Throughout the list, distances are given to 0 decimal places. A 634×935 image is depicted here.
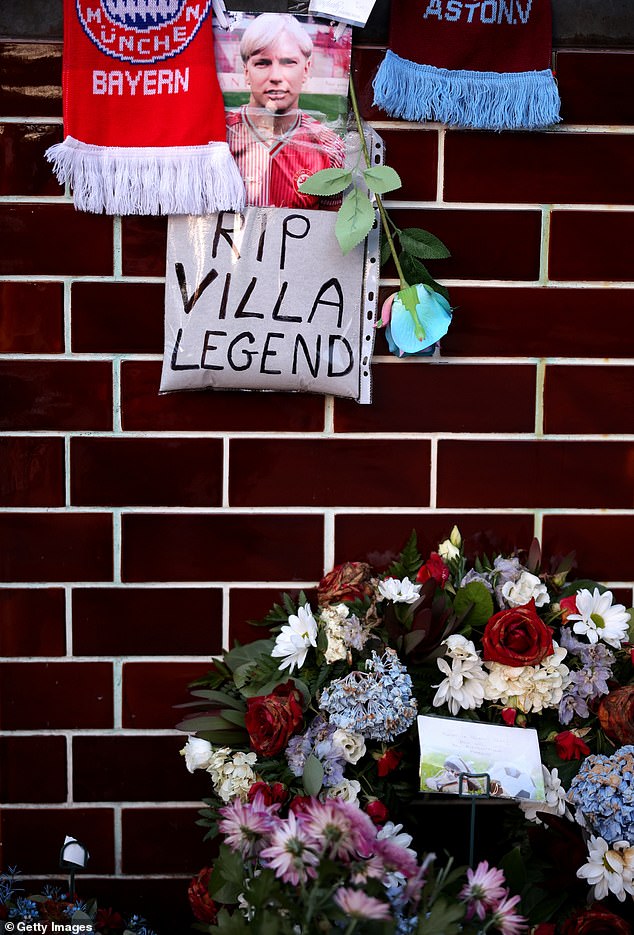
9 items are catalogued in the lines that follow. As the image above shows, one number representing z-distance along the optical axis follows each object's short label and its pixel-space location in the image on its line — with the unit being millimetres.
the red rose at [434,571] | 1538
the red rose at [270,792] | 1322
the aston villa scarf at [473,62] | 1560
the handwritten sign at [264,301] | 1600
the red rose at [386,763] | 1356
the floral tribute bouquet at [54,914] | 1452
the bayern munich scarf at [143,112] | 1530
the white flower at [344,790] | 1337
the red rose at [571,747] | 1374
